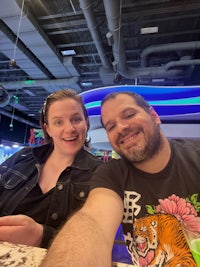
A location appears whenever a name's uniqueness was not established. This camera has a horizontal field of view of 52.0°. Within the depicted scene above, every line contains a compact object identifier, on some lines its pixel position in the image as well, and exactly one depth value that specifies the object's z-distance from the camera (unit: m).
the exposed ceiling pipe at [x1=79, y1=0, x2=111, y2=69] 3.24
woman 1.12
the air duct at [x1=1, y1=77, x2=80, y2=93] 6.87
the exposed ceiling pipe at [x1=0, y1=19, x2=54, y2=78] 4.29
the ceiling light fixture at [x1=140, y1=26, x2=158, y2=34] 4.44
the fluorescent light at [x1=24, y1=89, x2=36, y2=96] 8.37
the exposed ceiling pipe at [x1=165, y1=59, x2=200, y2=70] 5.02
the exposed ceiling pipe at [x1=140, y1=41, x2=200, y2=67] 4.54
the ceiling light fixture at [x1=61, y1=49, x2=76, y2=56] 5.55
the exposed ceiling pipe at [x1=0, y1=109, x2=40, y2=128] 11.27
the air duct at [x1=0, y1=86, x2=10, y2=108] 7.87
